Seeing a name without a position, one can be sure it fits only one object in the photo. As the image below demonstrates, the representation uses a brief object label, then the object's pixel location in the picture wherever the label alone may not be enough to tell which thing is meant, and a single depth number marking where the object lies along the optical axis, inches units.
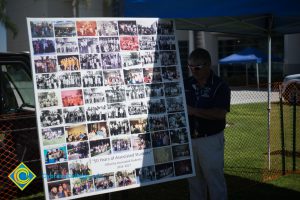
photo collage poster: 123.0
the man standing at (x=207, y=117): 149.6
